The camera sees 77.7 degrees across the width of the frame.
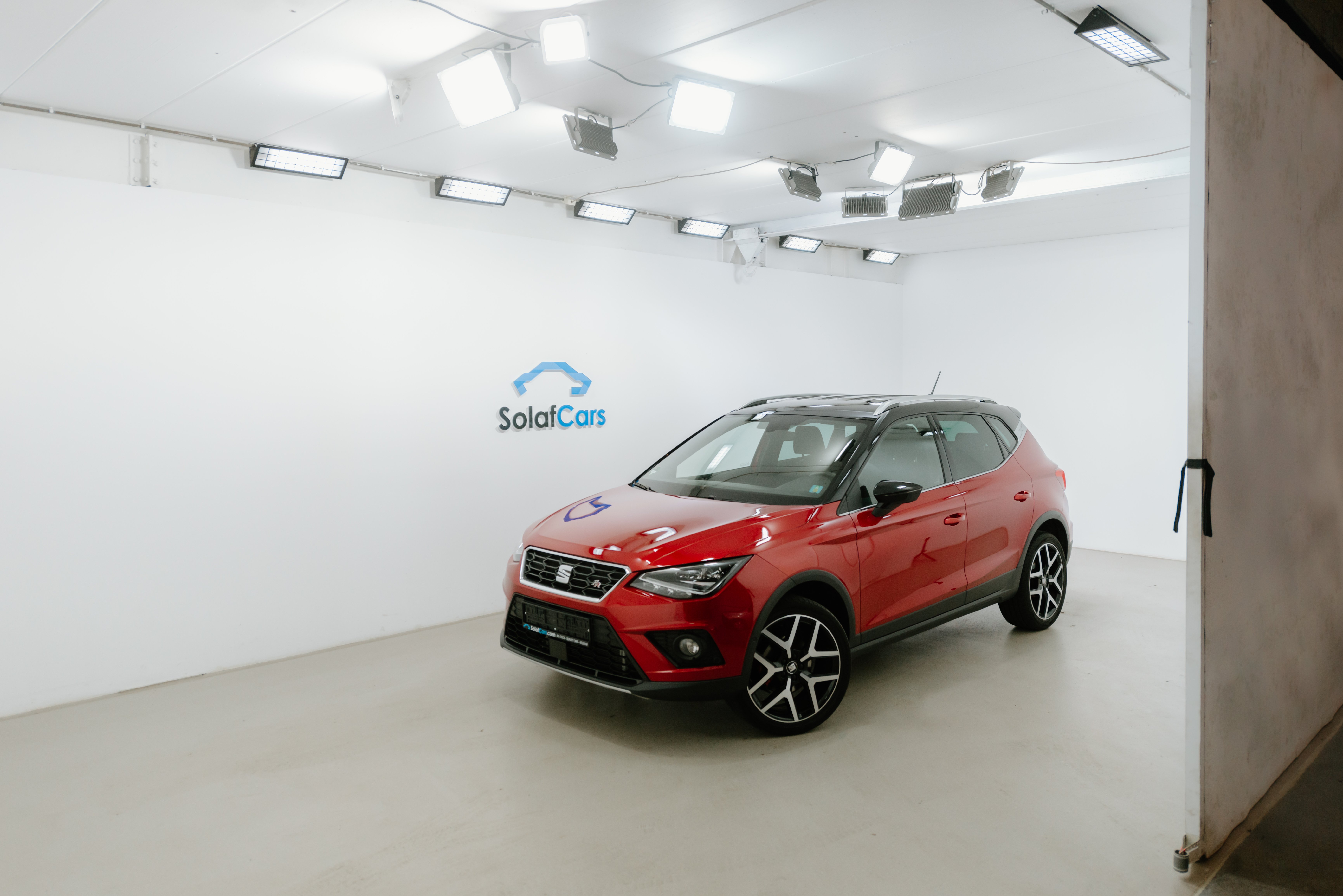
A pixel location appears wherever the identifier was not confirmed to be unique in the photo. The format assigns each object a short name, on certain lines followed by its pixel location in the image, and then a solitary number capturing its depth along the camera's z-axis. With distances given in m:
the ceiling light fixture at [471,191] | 5.43
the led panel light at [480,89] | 3.33
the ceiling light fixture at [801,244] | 7.82
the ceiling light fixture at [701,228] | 6.98
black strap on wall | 2.45
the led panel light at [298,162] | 4.64
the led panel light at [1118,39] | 3.07
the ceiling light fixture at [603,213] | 6.17
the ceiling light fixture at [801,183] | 5.10
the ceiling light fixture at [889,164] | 4.70
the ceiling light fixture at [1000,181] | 5.23
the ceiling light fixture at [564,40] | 2.97
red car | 3.34
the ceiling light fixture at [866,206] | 5.78
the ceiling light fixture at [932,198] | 5.48
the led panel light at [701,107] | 3.67
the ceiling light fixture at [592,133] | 4.05
